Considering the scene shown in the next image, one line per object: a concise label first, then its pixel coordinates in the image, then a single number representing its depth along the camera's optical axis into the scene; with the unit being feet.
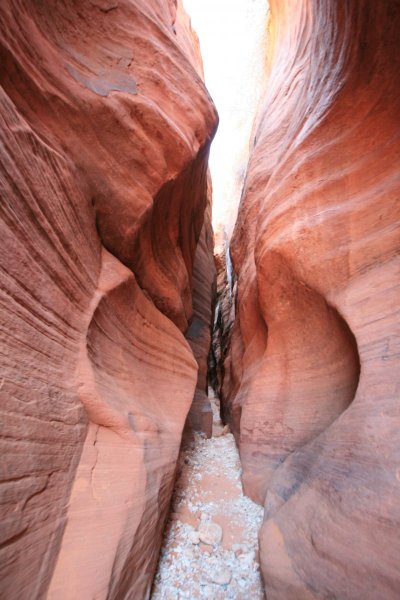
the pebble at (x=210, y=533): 8.14
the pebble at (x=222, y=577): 6.88
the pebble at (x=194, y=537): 8.23
